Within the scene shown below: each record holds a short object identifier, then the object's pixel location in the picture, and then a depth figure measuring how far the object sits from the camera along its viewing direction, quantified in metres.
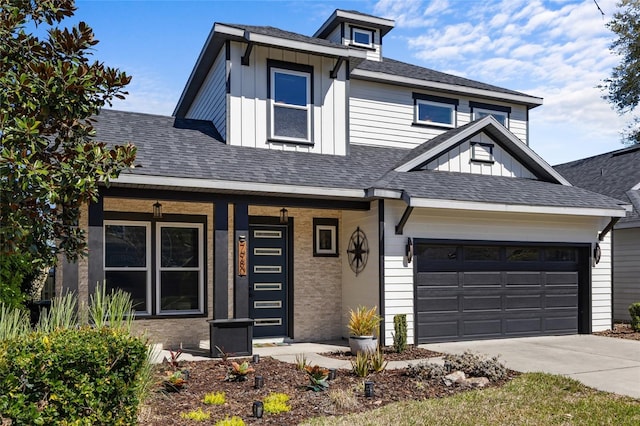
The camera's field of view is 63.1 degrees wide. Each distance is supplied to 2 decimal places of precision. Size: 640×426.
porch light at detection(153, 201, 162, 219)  10.43
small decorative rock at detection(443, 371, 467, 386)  7.25
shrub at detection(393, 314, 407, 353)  9.88
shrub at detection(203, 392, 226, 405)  6.11
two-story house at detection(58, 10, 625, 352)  9.97
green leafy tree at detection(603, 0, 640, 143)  20.53
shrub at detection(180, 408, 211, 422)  5.50
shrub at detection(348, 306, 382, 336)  9.38
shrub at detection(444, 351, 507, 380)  7.52
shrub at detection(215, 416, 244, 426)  5.16
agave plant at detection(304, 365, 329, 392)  6.71
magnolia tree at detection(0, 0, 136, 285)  5.77
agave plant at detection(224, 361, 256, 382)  7.17
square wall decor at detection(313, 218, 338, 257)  11.78
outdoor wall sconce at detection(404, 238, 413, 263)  10.65
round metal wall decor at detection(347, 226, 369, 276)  11.08
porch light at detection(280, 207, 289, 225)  11.41
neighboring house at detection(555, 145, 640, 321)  14.37
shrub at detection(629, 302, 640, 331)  12.55
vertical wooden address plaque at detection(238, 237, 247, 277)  9.60
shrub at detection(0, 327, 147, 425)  4.39
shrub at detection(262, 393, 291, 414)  5.85
